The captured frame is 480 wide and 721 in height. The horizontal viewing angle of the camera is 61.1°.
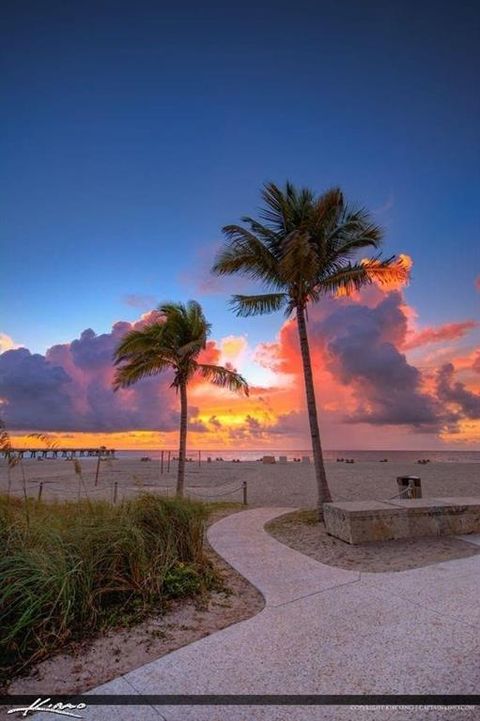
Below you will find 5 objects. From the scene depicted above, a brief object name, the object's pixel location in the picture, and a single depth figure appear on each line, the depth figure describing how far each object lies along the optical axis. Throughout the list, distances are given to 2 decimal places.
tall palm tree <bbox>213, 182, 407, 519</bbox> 11.17
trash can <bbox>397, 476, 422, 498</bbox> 10.95
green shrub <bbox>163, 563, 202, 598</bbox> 5.10
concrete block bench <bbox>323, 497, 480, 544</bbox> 7.96
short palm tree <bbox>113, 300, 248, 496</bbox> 14.91
